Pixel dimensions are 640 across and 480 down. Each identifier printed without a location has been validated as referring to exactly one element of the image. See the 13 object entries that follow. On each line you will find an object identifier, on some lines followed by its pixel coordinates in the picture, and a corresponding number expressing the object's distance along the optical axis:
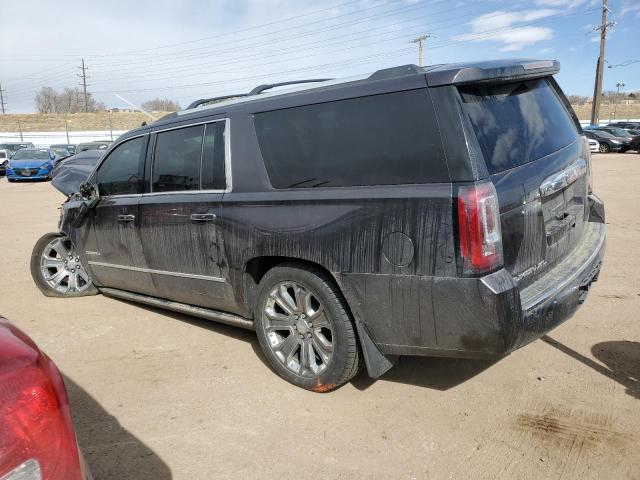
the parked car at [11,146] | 31.76
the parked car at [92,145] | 24.00
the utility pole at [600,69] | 38.00
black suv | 2.54
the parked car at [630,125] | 35.56
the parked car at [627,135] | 28.40
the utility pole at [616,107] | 77.90
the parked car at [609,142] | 29.16
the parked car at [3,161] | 26.81
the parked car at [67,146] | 34.54
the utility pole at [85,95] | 84.85
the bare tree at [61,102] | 99.62
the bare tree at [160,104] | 84.12
